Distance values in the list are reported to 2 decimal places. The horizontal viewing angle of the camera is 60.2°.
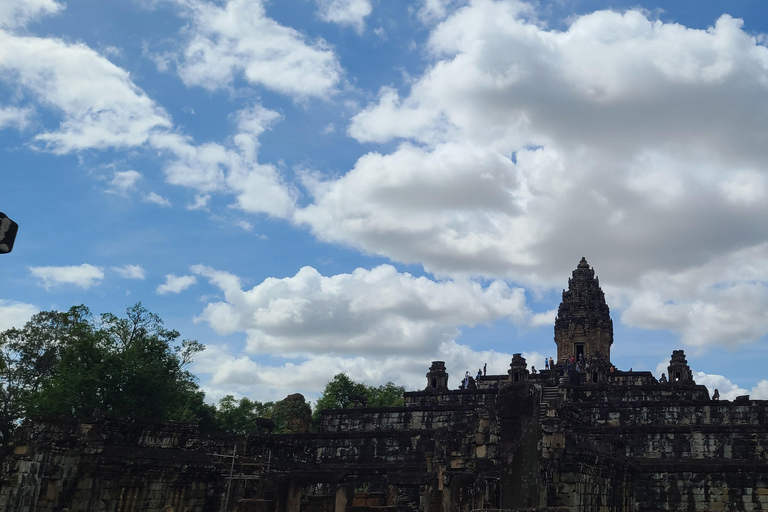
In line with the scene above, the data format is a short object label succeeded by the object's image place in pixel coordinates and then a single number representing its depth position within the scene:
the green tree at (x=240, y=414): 54.18
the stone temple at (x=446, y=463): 16.36
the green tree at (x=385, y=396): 66.81
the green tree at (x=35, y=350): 40.53
